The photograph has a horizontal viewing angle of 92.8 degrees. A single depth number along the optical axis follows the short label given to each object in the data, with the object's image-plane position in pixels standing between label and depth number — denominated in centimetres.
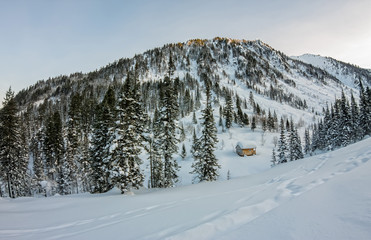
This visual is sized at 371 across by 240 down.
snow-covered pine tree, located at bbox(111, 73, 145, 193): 1747
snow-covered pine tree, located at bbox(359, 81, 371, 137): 4118
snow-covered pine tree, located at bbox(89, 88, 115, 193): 2228
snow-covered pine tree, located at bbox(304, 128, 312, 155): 7144
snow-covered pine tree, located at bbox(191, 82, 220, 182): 2319
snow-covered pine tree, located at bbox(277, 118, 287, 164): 4150
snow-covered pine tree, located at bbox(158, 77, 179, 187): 2206
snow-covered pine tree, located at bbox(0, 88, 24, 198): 2522
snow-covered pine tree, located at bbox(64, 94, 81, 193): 3681
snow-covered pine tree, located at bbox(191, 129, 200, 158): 2385
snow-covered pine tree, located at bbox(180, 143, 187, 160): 6898
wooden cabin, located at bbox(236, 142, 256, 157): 7231
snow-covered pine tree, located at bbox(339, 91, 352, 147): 4091
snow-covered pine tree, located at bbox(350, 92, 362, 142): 4594
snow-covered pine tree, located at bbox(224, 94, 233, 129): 10425
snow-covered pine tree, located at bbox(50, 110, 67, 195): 3544
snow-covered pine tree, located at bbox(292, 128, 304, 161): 4253
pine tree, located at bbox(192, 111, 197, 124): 10882
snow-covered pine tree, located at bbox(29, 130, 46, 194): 4187
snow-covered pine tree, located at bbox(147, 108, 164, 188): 2244
